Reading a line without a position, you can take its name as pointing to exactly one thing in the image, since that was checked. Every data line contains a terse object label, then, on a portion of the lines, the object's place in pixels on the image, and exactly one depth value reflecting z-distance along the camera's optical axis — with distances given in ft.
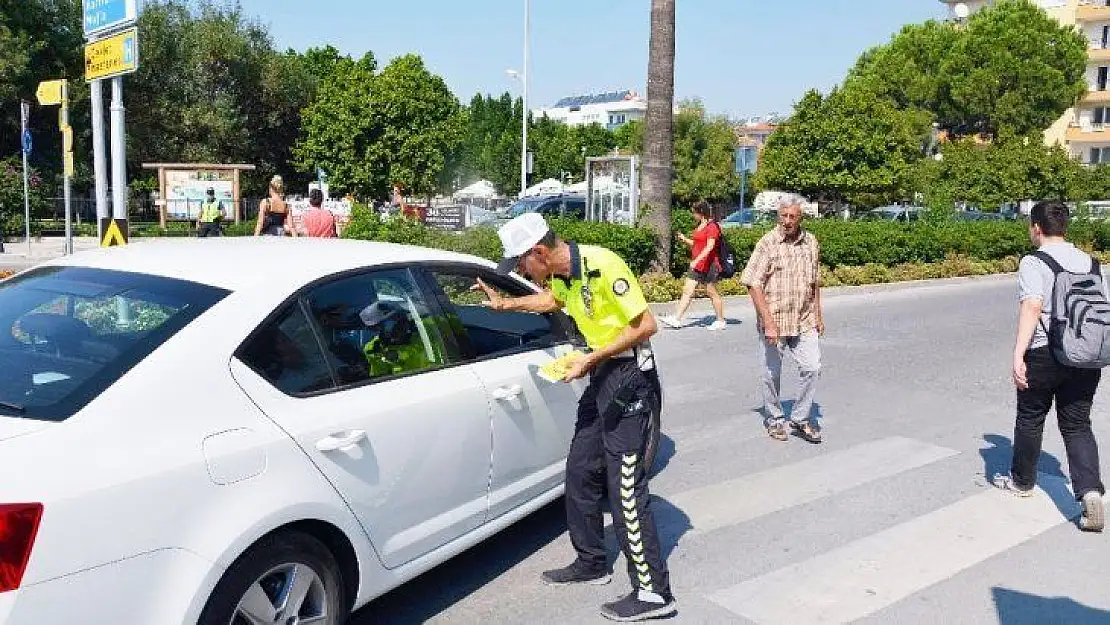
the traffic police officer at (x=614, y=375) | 12.70
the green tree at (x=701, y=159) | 158.20
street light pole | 143.13
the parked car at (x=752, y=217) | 72.59
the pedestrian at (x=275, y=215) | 41.24
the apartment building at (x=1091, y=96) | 197.57
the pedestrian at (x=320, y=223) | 40.52
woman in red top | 38.17
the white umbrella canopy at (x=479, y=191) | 208.54
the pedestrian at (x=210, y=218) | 70.69
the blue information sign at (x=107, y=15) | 28.04
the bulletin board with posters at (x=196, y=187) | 93.50
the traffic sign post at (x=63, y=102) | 36.50
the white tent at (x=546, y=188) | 142.82
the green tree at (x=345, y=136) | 139.03
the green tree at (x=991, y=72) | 161.27
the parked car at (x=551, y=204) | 79.07
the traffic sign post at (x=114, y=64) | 28.03
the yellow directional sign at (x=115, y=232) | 29.09
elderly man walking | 21.22
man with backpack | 16.11
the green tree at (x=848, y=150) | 120.47
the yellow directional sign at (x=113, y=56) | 27.81
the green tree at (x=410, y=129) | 140.87
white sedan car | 8.39
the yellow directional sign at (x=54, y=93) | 36.35
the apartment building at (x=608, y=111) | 552.41
